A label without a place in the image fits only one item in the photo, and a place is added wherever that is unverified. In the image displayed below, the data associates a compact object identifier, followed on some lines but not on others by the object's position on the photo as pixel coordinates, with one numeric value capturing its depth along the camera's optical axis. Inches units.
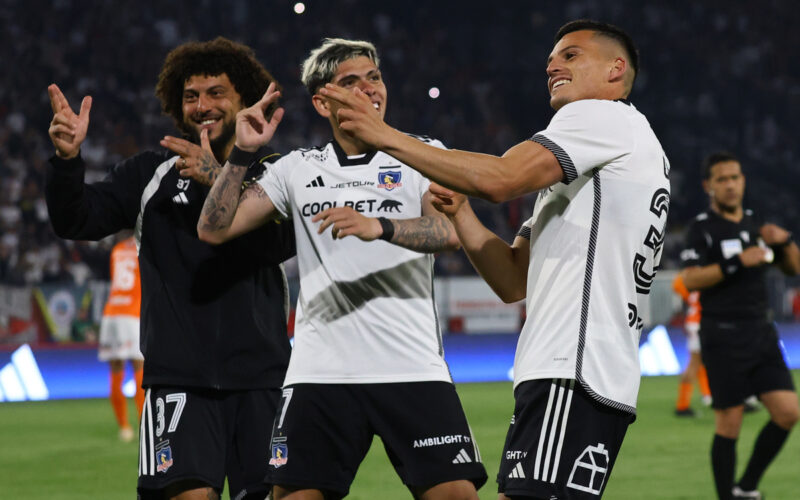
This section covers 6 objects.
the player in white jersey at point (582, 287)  248.7
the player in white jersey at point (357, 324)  305.9
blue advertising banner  1111.6
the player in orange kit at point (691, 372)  930.7
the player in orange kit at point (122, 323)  815.7
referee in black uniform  549.3
